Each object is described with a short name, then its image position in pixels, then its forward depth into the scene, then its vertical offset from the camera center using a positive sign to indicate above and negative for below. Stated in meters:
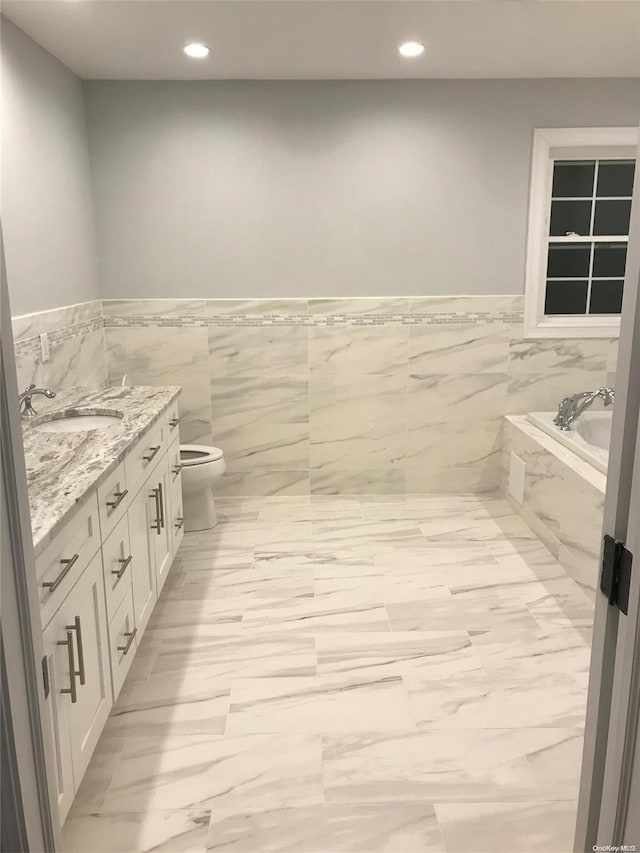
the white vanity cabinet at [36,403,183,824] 1.63 -0.95
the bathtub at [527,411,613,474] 3.84 -0.91
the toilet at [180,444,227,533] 3.81 -1.17
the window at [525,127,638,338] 4.13 +0.19
